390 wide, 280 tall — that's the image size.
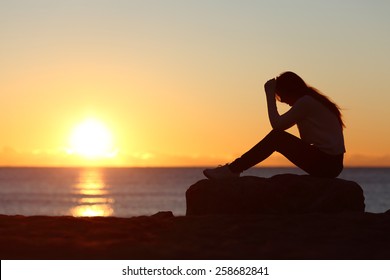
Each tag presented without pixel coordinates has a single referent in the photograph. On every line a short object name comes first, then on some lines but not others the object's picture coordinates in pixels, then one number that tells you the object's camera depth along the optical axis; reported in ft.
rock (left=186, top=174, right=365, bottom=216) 35.55
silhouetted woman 34.24
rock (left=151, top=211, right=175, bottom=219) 34.29
